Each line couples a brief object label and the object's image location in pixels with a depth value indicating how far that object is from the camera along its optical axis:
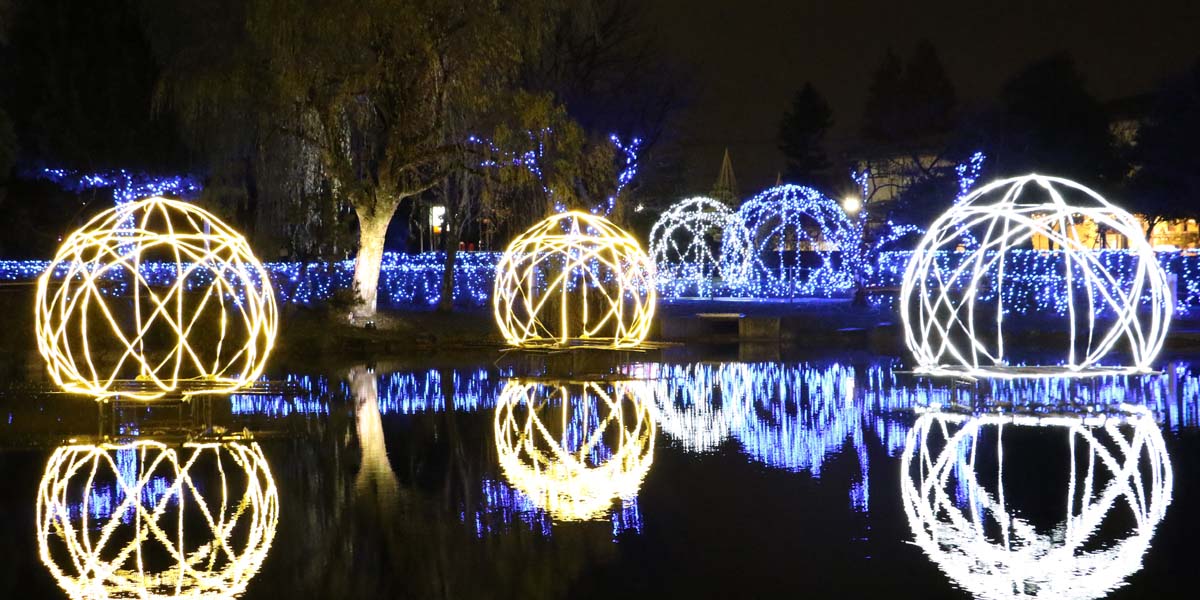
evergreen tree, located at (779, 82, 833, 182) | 74.56
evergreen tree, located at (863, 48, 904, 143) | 74.69
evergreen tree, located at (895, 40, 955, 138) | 68.50
